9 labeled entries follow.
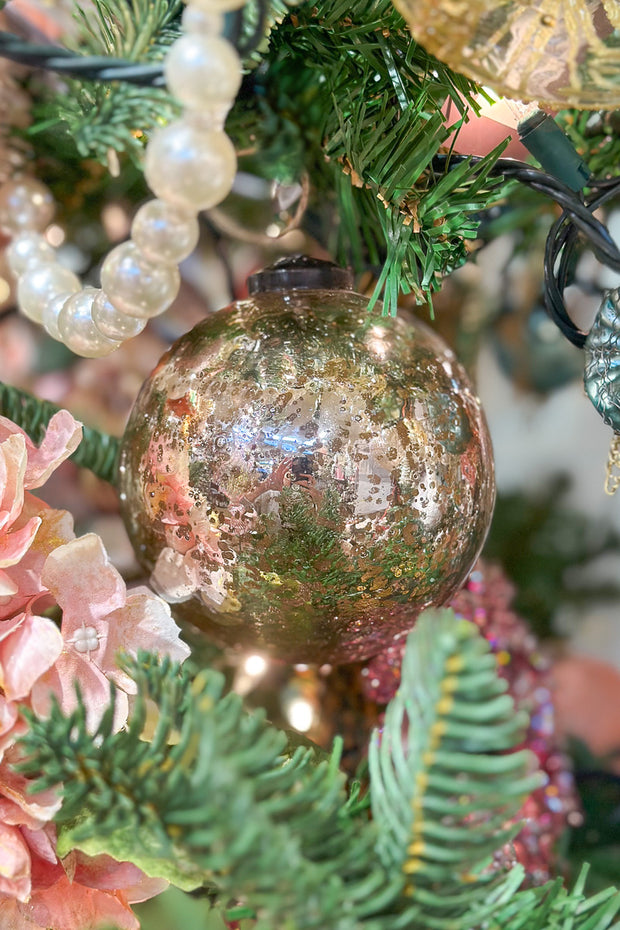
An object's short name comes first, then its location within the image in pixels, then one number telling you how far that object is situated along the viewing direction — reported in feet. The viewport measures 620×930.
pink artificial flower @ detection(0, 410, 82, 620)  0.88
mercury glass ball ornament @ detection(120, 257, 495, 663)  0.92
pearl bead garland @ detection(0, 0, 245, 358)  0.64
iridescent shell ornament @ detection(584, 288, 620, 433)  0.93
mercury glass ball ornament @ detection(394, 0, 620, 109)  0.72
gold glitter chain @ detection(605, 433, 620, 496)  1.01
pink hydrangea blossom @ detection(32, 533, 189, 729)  0.88
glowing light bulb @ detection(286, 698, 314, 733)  1.63
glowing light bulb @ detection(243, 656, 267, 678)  1.64
